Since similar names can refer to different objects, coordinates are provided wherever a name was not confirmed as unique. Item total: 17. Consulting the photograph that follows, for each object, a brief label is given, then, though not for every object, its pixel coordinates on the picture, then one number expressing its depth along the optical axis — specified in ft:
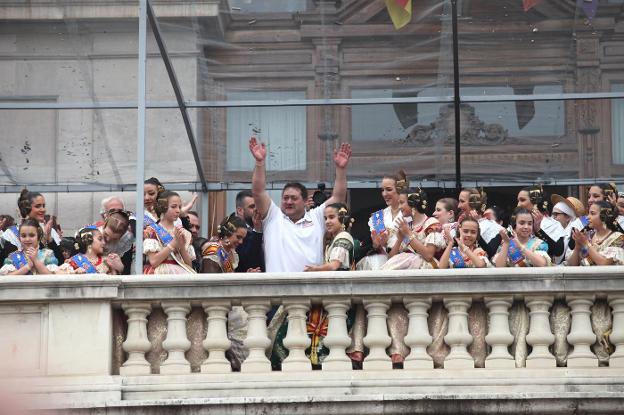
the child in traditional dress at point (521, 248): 64.28
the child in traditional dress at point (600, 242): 63.57
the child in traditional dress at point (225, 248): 67.67
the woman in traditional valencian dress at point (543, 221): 70.03
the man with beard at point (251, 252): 68.23
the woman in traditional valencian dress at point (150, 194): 71.20
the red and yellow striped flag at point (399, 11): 90.38
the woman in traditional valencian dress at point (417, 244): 64.39
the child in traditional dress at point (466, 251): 63.62
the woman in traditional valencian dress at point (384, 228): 67.67
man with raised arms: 65.51
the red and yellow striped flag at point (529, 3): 91.25
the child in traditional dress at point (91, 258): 65.16
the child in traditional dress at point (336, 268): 61.21
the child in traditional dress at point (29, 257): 64.54
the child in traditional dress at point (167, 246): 64.80
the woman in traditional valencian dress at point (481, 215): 68.80
